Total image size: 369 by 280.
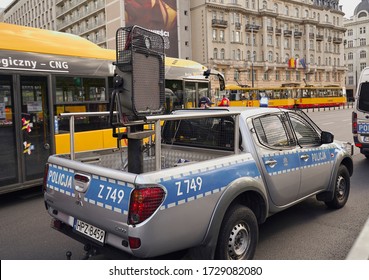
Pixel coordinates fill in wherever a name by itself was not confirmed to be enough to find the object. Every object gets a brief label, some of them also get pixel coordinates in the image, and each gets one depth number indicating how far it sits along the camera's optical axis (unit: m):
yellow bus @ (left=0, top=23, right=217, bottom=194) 6.37
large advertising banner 57.19
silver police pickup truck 2.97
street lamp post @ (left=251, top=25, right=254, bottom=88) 62.31
